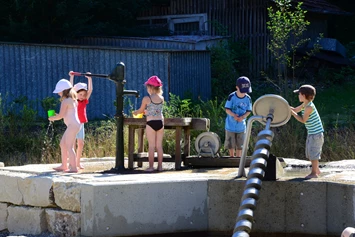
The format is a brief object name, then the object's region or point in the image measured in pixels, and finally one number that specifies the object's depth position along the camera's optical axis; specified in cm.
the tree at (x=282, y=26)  1652
